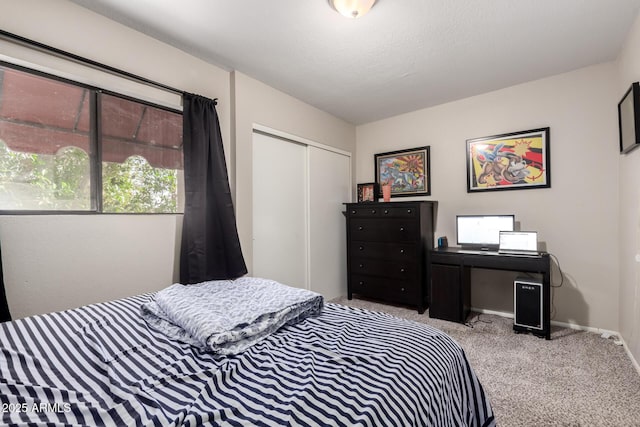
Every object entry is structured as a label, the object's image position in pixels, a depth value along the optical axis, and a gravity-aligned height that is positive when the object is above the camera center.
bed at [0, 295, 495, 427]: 0.70 -0.47
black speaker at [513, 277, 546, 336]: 2.58 -0.84
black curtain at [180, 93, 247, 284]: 2.34 +0.08
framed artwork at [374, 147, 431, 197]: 3.71 +0.56
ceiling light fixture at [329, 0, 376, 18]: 1.79 +1.28
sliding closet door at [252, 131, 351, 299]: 3.08 +0.02
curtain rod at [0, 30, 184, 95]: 1.62 +0.99
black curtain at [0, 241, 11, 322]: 1.54 -0.46
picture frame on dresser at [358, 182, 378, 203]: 4.00 +0.30
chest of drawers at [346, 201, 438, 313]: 3.30 -0.43
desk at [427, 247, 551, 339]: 2.69 -0.59
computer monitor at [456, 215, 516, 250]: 3.06 -0.17
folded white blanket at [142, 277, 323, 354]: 1.04 -0.40
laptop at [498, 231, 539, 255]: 2.79 -0.29
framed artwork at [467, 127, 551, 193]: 2.95 +0.54
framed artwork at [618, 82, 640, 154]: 1.99 +0.69
